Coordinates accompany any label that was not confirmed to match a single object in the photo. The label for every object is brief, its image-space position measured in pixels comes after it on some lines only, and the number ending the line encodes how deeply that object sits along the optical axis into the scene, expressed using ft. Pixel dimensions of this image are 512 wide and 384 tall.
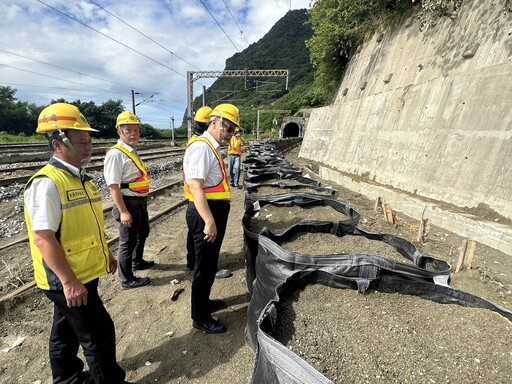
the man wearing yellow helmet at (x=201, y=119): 15.08
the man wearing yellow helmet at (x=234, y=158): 29.63
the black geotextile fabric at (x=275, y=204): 10.17
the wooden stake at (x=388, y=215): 17.76
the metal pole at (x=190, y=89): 76.95
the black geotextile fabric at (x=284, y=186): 16.12
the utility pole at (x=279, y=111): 165.58
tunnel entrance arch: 137.93
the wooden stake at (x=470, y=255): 11.88
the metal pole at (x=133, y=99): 88.33
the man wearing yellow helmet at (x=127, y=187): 10.36
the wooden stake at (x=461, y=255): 11.93
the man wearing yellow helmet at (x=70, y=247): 5.35
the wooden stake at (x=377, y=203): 20.34
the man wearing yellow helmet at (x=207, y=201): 7.92
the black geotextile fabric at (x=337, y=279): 5.76
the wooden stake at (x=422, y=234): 14.92
